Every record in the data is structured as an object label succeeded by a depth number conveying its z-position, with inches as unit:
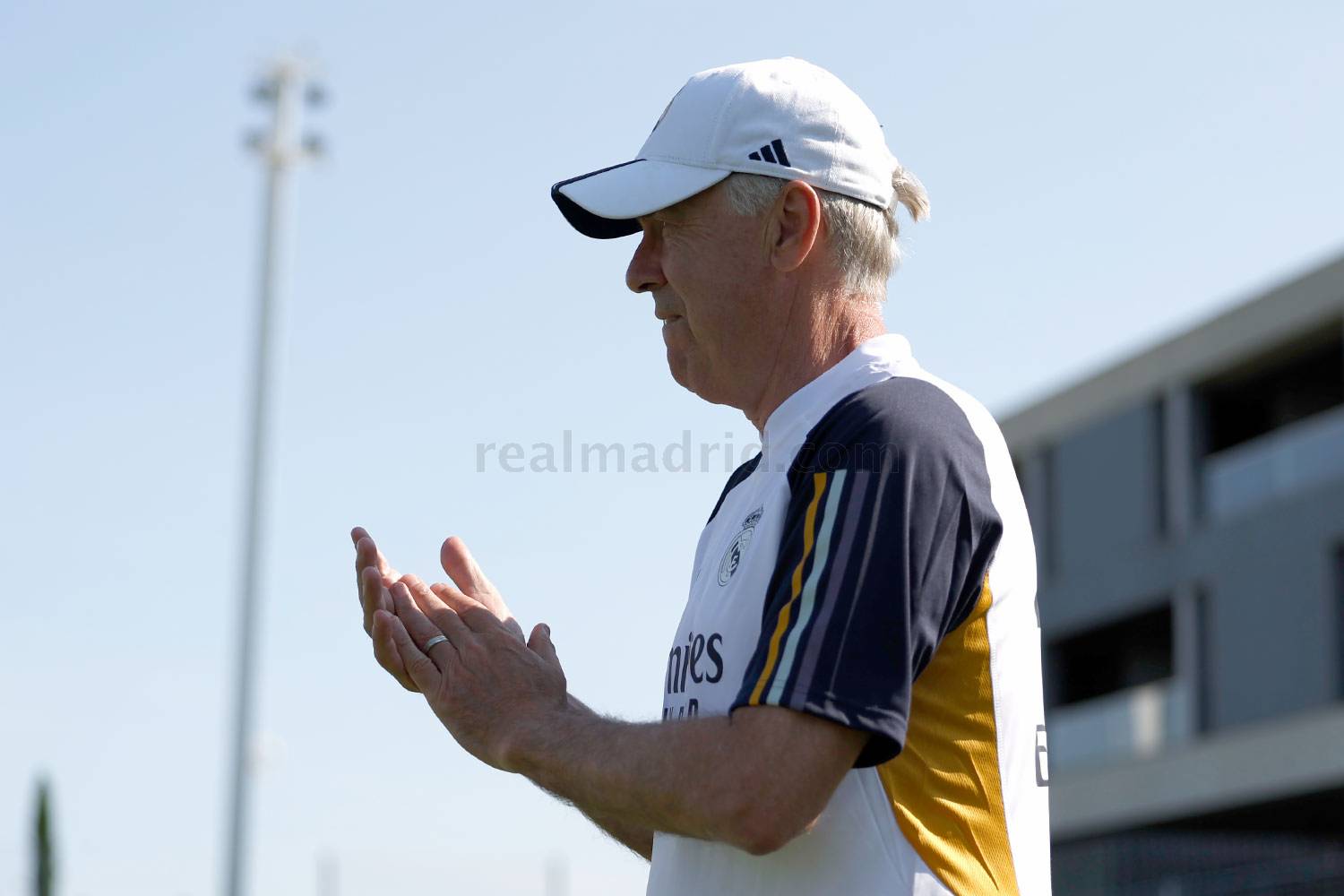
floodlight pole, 705.0
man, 85.3
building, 907.4
